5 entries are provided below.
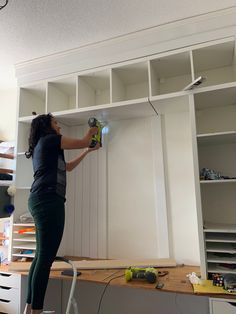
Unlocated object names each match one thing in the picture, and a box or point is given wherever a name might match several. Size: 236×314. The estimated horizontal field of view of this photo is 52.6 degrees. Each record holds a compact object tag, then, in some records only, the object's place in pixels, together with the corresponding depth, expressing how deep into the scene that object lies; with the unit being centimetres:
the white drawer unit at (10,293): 178
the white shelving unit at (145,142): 176
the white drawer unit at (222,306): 133
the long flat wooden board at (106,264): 182
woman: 143
